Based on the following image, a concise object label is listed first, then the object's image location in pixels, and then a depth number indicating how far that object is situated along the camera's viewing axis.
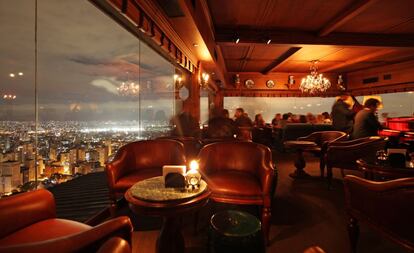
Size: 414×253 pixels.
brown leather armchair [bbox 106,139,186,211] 2.31
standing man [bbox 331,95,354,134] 4.71
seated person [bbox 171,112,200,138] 4.64
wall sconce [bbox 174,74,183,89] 5.31
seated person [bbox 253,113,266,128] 8.24
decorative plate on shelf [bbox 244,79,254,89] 9.55
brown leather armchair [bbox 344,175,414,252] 1.39
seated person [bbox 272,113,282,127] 8.40
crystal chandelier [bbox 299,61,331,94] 7.29
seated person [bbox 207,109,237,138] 3.96
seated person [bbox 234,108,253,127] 6.16
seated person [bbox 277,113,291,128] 6.98
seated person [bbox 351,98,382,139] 3.61
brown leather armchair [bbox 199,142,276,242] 2.08
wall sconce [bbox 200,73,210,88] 6.28
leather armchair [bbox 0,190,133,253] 0.83
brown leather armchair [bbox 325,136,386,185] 3.35
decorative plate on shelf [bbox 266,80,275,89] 9.58
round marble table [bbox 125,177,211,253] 1.45
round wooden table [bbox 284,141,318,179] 4.09
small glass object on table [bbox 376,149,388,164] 2.38
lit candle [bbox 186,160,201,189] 1.67
